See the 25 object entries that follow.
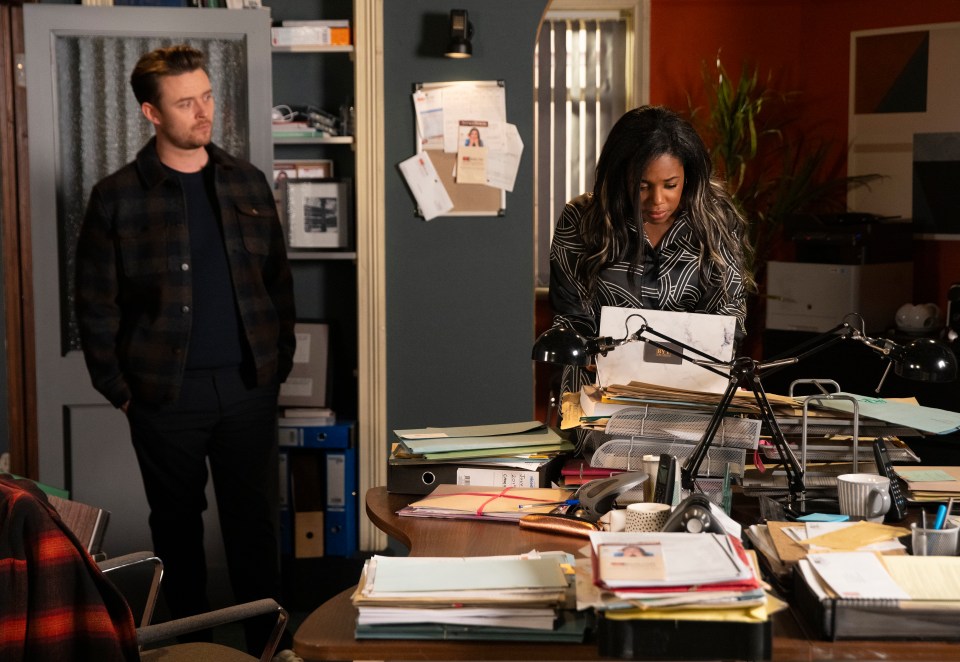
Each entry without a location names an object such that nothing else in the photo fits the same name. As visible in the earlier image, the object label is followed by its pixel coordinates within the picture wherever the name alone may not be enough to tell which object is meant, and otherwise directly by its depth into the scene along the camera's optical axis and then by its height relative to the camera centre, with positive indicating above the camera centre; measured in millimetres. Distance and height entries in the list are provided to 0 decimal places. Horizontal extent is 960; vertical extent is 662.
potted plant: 5547 +466
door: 3623 +387
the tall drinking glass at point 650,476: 2016 -409
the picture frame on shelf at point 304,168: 4184 +314
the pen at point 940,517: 1749 -419
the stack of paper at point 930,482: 2070 -444
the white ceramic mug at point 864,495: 1935 -429
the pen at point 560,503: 2072 -476
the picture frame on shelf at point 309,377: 4090 -466
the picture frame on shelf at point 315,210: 4055 +151
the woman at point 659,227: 2516 +57
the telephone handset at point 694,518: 1655 -400
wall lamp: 3867 +758
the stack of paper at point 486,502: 2051 -478
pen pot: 1699 -446
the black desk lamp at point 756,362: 1967 -198
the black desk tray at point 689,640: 1402 -494
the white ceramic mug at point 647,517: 1779 -429
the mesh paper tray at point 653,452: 2127 -393
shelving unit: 4086 -7
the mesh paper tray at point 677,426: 2127 -339
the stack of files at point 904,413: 2104 -320
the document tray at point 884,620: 1466 -491
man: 3088 -177
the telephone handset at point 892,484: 1969 -423
